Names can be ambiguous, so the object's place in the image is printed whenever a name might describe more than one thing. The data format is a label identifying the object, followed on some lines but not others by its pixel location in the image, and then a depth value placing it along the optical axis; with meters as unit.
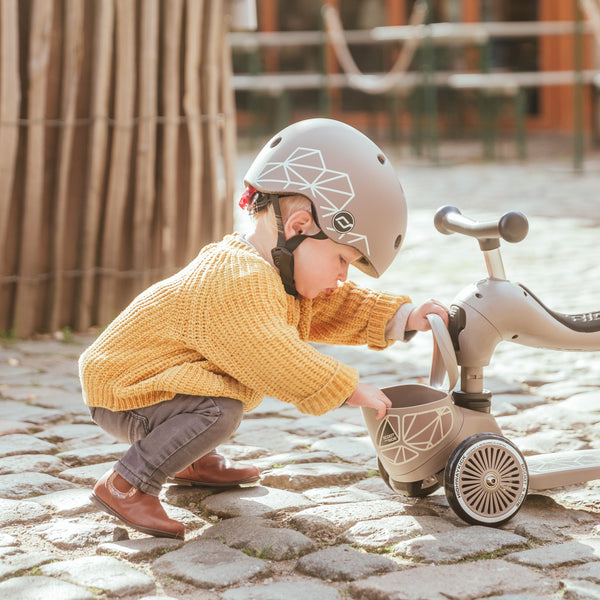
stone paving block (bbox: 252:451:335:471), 5.11
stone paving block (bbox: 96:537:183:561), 4.00
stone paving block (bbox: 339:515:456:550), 4.14
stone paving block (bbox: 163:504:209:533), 4.37
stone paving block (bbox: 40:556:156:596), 3.67
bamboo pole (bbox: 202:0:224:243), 8.19
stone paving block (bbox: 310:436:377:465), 5.25
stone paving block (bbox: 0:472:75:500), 4.70
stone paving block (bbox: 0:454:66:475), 5.01
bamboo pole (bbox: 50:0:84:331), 7.55
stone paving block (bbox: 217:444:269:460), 5.29
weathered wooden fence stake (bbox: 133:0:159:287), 7.75
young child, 4.16
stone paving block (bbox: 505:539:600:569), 3.87
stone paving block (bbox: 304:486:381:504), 4.64
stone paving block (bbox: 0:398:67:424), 5.89
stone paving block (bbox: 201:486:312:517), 4.50
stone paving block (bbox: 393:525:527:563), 3.96
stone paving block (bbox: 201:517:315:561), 4.03
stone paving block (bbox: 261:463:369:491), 4.85
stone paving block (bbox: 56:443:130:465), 5.20
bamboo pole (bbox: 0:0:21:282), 7.33
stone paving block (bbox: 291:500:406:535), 4.29
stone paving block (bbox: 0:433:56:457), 5.29
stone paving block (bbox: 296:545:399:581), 3.81
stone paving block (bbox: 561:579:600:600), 3.56
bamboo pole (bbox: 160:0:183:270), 7.87
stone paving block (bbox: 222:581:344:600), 3.60
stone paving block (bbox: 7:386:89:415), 6.13
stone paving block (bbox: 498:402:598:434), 5.61
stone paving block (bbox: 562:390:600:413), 5.91
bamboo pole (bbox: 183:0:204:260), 7.99
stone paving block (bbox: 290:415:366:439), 5.68
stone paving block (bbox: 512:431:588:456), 5.25
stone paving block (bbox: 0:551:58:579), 3.81
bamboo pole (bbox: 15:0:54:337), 7.44
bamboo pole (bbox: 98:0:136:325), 7.70
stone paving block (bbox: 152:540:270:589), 3.76
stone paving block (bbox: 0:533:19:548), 4.10
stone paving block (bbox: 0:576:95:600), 3.58
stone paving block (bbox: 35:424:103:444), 5.56
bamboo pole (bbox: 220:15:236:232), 8.41
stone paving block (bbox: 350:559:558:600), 3.61
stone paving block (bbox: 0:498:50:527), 4.38
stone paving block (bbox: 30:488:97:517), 4.49
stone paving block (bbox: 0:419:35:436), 5.64
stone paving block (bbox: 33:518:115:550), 4.14
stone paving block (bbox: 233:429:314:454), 5.43
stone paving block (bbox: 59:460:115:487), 4.90
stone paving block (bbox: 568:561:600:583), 3.72
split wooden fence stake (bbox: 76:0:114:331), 7.60
